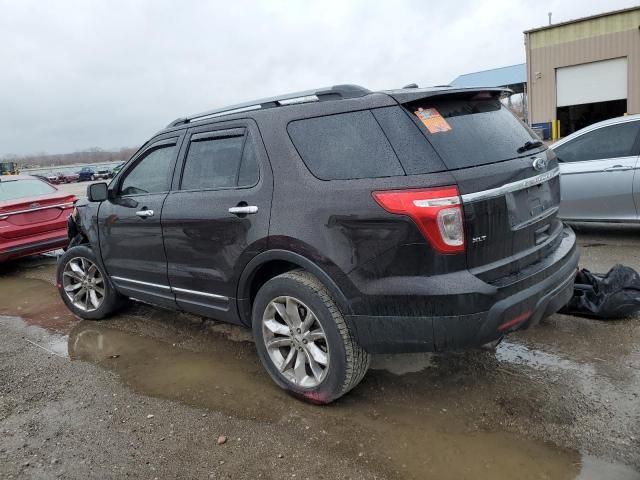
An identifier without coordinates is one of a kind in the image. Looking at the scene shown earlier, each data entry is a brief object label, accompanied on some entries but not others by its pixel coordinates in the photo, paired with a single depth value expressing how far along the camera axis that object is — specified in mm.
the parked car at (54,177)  54191
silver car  6215
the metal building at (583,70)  20194
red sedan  7324
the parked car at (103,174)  55978
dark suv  2613
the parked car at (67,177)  55191
